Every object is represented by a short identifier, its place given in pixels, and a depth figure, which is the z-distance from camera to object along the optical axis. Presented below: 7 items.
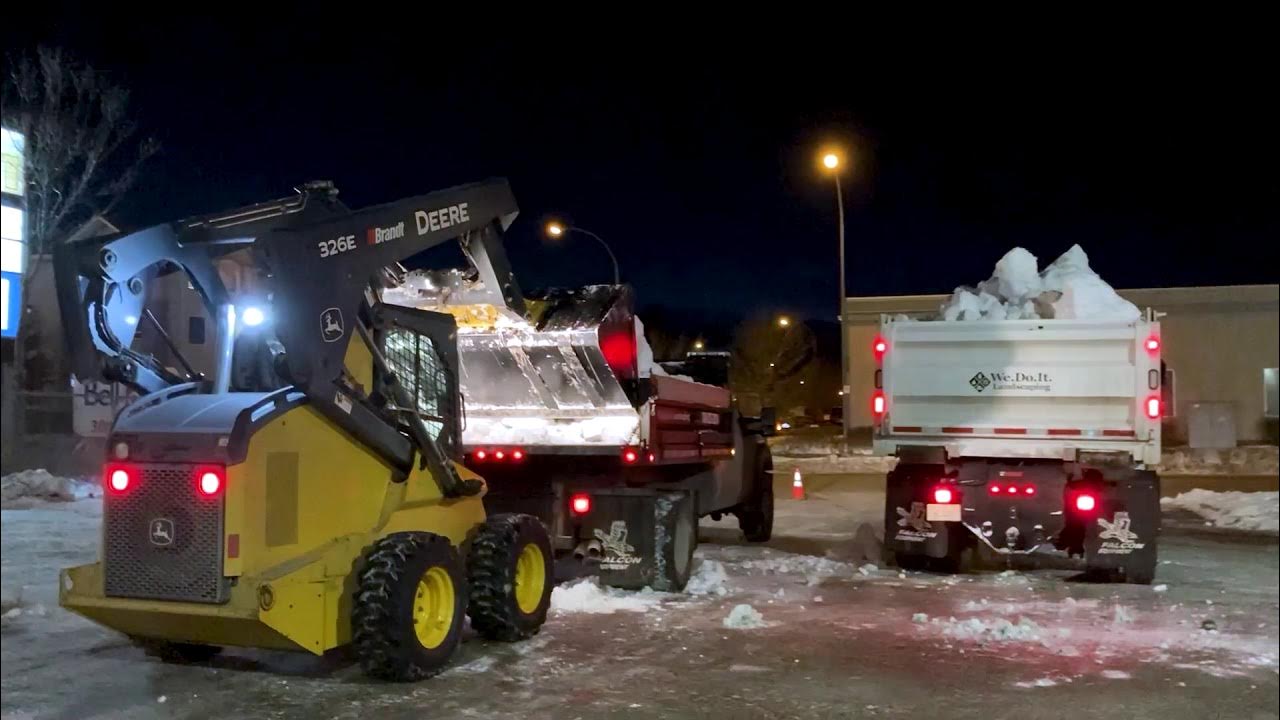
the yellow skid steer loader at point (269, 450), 6.58
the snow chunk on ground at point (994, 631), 8.63
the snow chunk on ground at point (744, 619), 9.20
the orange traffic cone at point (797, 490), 21.22
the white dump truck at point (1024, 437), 11.12
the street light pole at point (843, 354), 21.12
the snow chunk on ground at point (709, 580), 10.82
